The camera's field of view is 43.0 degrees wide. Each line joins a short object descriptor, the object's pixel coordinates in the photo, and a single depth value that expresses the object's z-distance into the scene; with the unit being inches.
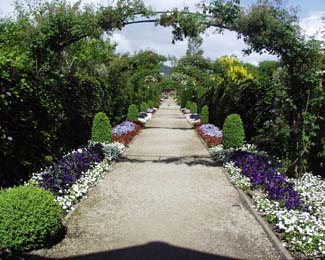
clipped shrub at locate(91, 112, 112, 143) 461.4
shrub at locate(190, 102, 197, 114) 1141.3
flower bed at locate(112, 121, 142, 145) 552.4
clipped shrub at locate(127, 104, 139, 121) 825.5
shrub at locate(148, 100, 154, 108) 1449.6
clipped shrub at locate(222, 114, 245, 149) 454.0
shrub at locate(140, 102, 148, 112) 1157.1
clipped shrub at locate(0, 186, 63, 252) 171.2
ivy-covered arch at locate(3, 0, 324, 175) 315.9
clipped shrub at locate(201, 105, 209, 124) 794.2
